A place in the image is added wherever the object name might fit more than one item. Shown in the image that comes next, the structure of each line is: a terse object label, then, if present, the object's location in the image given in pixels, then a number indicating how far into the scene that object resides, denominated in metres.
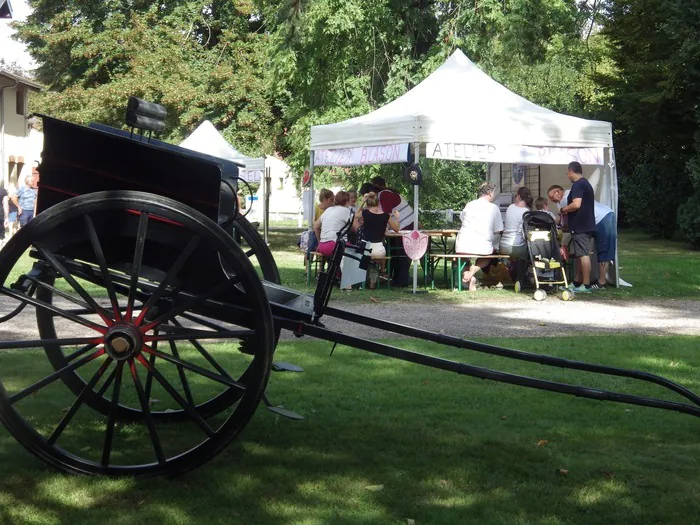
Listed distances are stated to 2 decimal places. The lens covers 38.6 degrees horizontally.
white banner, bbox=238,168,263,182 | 27.31
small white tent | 25.91
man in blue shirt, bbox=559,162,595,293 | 14.60
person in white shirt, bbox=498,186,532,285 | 14.89
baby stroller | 14.42
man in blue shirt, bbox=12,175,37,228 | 24.50
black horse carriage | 4.33
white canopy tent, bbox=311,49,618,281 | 14.81
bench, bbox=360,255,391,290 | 14.95
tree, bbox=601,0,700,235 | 25.72
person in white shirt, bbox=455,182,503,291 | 14.84
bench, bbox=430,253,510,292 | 14.88
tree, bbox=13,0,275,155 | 33.84
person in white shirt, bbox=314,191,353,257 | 15.15
